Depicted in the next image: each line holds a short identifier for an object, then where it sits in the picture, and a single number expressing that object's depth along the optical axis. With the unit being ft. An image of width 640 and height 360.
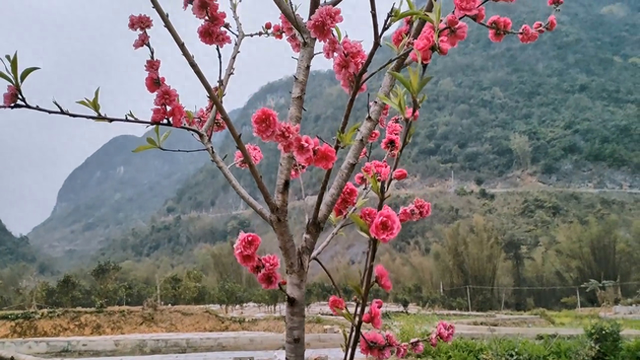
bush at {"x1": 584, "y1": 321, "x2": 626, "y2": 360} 10.02
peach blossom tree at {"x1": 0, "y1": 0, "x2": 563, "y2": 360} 2.29
